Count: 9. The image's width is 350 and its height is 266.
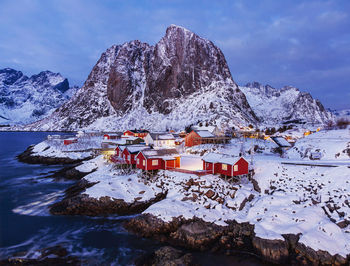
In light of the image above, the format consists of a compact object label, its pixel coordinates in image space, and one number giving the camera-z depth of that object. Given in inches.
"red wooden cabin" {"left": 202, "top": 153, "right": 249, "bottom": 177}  1179.9
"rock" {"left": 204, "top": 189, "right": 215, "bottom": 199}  1078.1
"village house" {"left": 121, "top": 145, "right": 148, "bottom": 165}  1595.7
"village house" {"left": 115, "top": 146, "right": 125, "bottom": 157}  1818.2
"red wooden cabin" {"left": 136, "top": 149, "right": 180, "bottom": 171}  1375.5
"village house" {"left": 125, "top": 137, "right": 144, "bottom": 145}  2773.1
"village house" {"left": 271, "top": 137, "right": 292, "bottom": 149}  1973.2
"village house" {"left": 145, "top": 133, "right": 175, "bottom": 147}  2667.3
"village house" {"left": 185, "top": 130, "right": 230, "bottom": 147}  2322.8
